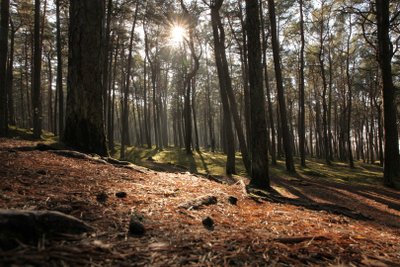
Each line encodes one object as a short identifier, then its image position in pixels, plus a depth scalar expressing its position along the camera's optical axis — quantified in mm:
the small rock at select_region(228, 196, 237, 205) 5168
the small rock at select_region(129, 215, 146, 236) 2829
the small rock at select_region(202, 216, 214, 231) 3400
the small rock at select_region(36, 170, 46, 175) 4770
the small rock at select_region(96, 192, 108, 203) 3809
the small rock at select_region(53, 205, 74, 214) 3183
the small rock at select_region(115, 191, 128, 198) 4129
